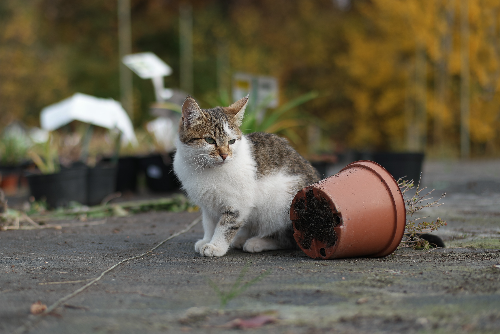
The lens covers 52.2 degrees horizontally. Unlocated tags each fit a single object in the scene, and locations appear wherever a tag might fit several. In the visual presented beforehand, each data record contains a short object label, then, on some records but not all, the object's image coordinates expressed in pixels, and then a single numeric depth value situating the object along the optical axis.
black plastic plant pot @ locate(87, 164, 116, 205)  6.04
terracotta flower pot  2.61
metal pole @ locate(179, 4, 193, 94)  19.89
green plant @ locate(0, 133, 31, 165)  8.50
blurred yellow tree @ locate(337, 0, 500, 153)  13.90
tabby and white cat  2.90
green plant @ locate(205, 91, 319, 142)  5.37
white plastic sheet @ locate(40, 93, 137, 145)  6.60
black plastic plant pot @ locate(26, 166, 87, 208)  5.45
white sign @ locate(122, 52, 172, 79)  9.80
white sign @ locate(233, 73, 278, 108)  7.53
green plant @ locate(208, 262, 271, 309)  1.95
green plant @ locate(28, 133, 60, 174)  5.65
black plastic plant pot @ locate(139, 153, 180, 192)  7.00
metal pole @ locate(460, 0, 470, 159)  13.73
